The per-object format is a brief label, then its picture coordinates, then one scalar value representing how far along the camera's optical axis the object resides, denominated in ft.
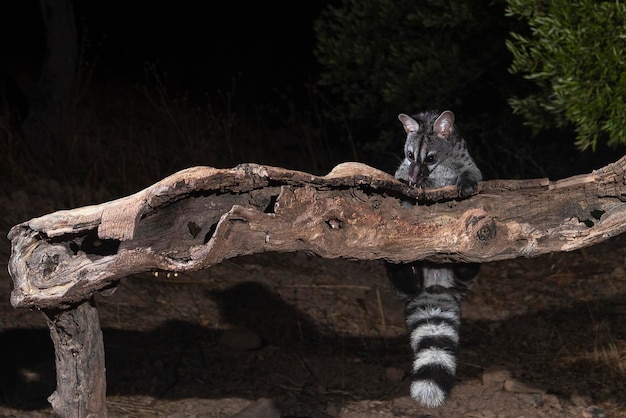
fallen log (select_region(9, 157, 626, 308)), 11.62
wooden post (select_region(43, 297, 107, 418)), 12.59
